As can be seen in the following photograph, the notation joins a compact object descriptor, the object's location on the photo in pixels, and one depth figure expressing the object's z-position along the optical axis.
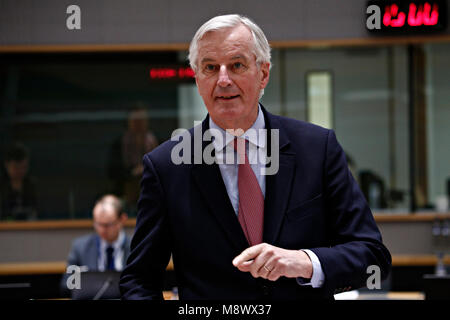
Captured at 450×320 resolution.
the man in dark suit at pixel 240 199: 2.62
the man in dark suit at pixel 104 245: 8.37
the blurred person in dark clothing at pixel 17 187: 11.41
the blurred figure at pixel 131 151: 11.59
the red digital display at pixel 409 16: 10.53
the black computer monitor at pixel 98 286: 5.52
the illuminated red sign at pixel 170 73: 11.39
